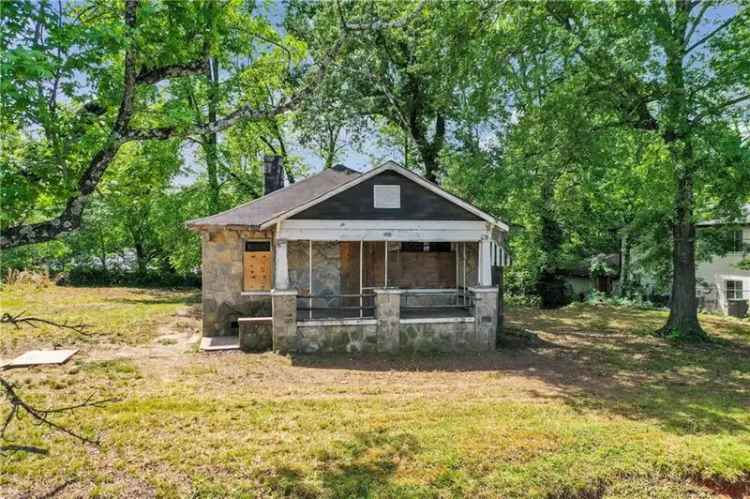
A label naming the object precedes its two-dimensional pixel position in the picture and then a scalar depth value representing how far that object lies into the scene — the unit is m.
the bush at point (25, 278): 23.39
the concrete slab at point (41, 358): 9.46
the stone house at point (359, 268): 11.32
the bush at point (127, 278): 26.84
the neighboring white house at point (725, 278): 22.80
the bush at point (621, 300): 22.99
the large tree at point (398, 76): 15.02
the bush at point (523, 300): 24.13
